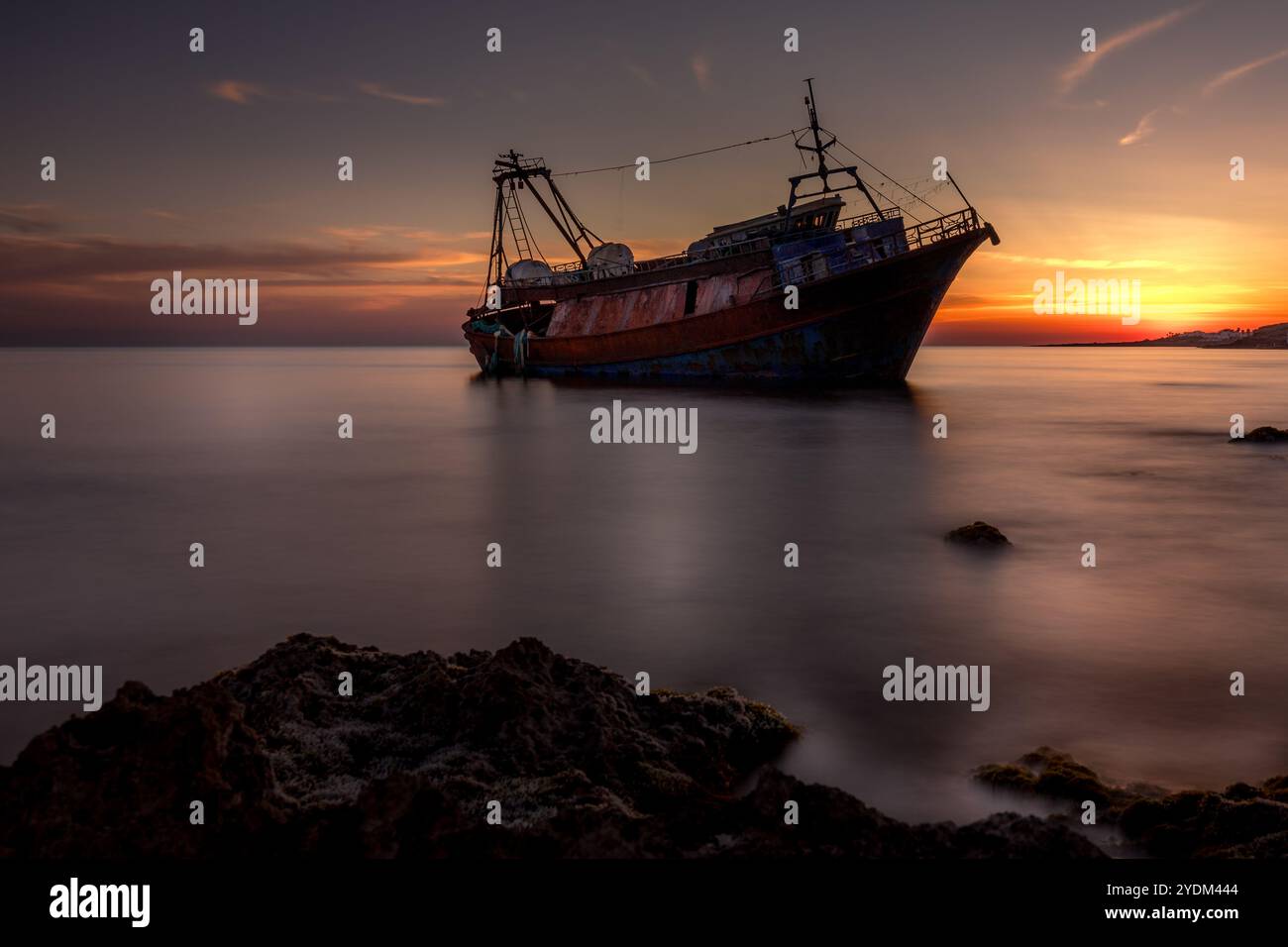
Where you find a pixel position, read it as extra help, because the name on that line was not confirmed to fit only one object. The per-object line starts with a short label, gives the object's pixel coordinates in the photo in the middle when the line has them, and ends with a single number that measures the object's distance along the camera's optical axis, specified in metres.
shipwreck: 33.03
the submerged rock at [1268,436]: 23.22
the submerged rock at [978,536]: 12.02
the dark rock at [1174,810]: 4.20
